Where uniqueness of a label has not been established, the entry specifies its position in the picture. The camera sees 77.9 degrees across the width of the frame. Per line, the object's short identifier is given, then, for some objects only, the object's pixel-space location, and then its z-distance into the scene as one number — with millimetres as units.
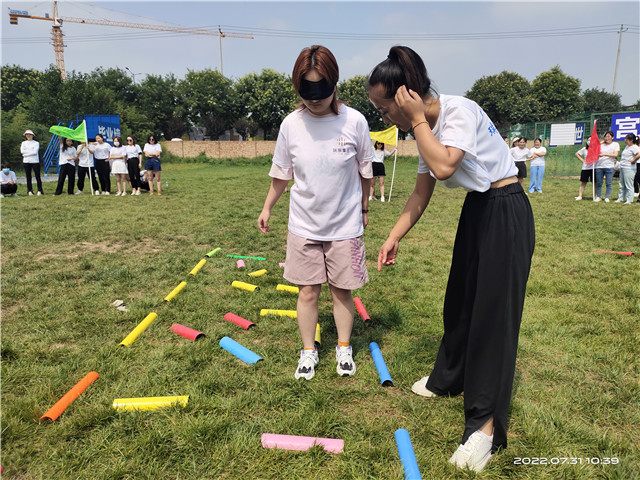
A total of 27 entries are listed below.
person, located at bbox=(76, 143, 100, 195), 13797
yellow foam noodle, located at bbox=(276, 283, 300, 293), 4756
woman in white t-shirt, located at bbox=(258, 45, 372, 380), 2570
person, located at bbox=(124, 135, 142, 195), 13523
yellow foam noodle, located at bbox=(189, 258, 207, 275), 5298
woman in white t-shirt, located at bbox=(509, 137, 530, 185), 13469
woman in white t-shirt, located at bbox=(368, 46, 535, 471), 1867
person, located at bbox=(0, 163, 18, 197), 13227
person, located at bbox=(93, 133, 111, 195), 13656
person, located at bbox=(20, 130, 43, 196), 13242
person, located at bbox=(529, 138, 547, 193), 14070
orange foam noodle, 2507
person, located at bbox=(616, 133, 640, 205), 11336
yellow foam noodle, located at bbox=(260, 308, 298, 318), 4047
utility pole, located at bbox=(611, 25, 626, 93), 51850
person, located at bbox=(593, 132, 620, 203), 11930
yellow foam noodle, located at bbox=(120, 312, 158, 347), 3457
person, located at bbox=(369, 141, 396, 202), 11334
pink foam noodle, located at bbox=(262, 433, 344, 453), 2297
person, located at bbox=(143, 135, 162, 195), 12930
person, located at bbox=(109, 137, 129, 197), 13484
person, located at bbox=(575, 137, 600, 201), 12336
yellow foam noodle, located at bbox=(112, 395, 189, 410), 2607
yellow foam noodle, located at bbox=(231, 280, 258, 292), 4758
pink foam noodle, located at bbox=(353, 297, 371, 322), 3966
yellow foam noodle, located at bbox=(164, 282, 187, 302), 4436
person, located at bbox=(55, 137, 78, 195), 13555
